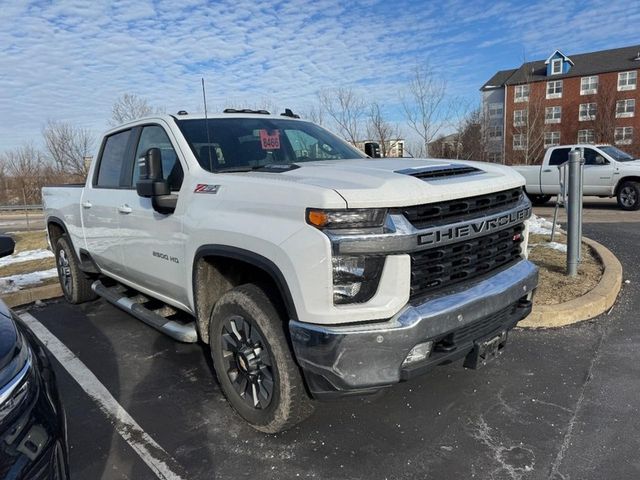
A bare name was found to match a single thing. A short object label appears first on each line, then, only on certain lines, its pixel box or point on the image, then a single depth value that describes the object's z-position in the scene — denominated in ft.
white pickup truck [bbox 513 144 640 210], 43.86
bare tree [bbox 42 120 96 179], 107.86
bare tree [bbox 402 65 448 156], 64.18
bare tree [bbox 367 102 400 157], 66.44
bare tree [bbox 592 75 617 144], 161.89
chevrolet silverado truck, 7.82
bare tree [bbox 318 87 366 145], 68.25
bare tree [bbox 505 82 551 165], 118.34
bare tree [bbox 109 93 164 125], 72.60
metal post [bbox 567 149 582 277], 18.11
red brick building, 162.30
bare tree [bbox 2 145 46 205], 125.08
